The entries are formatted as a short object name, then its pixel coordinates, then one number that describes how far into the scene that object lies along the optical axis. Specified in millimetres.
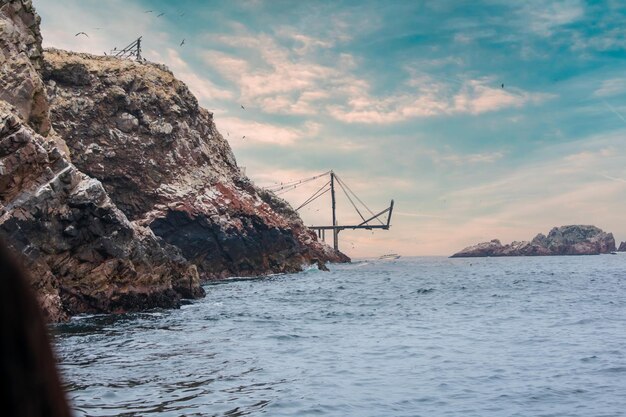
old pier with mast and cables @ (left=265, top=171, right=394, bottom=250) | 134375
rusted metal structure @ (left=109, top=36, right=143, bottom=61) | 70750
